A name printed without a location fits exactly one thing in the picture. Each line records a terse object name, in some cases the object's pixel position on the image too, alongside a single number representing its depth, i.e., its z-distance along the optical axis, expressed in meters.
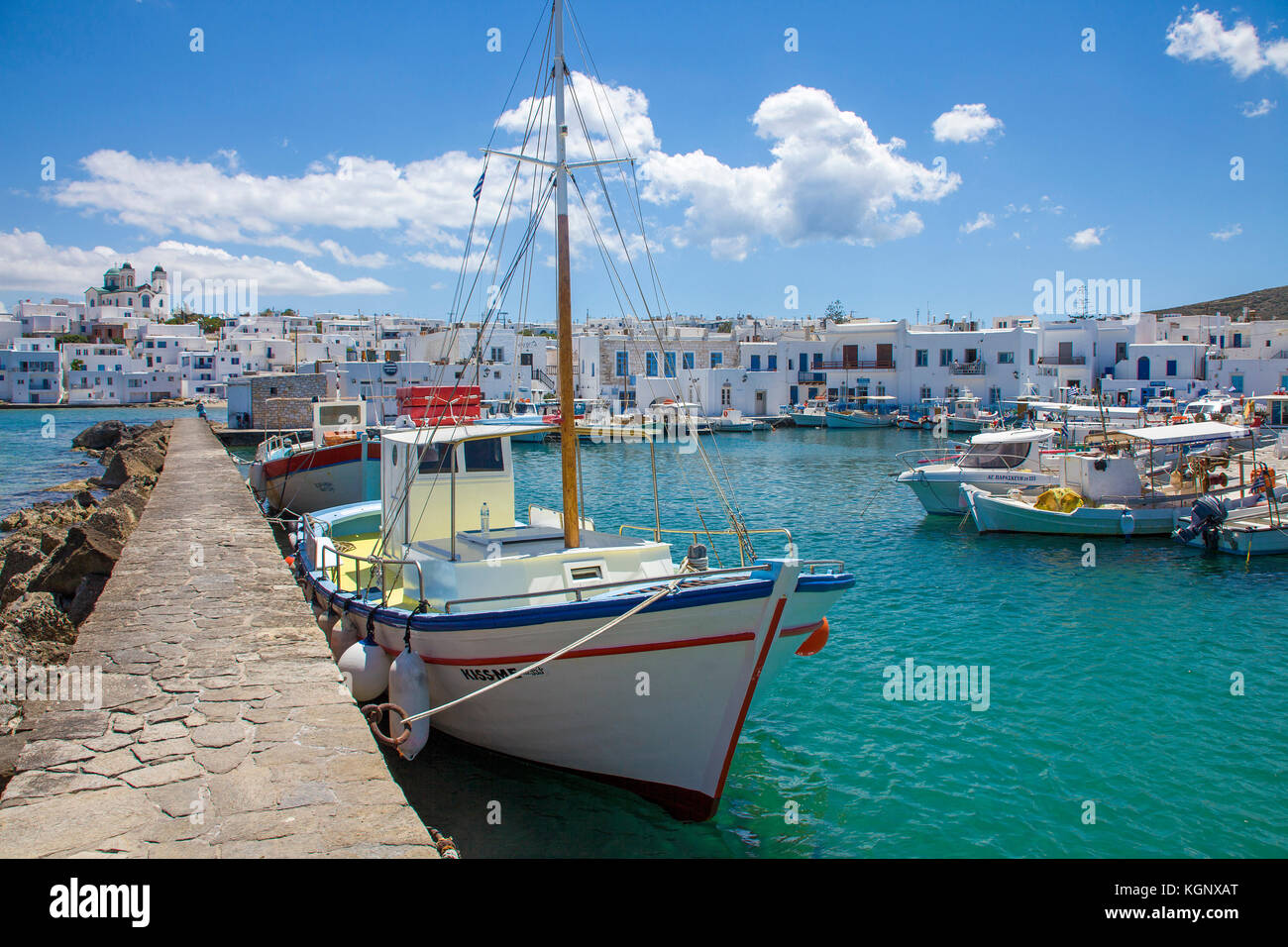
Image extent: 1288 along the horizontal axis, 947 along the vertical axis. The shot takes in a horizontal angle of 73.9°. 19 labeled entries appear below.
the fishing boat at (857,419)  65.81
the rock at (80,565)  13.45
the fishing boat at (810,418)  66.75
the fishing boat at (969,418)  60.69
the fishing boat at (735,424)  63.12
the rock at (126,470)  27.67
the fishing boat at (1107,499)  21.88
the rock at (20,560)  16.22
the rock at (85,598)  12.63
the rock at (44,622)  10.05
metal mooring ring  7.41
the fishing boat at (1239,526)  19.47
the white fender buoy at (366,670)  8.71
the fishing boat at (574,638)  7.55
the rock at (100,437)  51.88
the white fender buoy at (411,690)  8.16
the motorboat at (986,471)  24.77
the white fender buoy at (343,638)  10.00
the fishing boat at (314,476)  23.36
